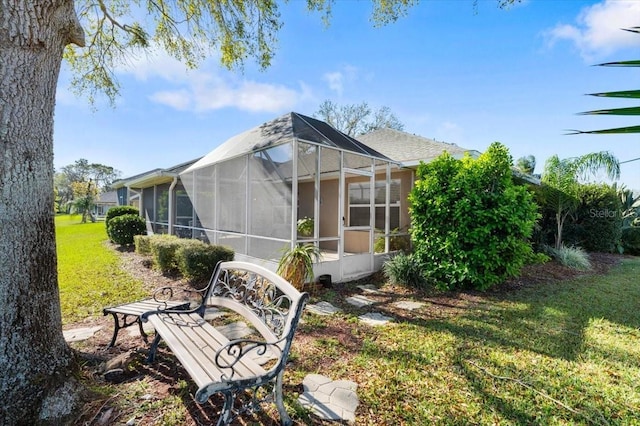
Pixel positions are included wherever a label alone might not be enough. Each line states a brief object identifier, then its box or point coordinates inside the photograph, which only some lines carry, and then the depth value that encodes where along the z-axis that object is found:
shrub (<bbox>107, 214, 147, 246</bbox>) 13.08
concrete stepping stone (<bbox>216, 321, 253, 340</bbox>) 4.09
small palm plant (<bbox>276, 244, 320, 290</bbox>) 5.85
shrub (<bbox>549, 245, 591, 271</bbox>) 9.35
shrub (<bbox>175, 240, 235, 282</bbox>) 6.32
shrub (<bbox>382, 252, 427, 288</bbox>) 6.78
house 6.54
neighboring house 46.46
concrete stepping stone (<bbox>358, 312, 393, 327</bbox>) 4.70
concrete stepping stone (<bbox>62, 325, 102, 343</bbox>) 3.98
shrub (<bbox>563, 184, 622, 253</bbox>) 12.45
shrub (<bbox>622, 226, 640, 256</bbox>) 13.45
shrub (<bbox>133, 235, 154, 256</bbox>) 9.68
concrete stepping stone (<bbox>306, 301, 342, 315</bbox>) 5.16
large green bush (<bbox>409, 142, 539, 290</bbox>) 6.31
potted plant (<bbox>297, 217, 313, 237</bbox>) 7.12
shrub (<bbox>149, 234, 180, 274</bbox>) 7.49
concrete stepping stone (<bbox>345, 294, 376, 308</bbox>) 5.67
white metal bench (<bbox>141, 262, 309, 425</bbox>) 2.12
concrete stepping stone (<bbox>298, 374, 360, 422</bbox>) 2.53
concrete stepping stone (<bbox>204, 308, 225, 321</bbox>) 4.76
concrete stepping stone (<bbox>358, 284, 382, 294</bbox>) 6.58
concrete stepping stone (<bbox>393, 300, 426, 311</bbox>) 5.53
